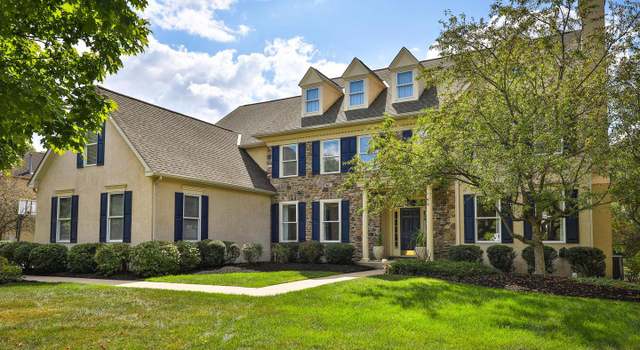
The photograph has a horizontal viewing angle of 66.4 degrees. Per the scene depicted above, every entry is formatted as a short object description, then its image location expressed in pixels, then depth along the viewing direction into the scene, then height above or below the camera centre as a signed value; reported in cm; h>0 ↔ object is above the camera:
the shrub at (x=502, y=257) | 1593 -129
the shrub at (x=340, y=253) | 1819 -133
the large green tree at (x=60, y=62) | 662 +255
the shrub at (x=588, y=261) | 1487 -133
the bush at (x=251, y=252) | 1881 -132
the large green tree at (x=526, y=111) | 1098 +253
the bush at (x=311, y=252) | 1905 -134
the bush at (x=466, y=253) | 1642 -120
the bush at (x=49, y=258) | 1608 -133
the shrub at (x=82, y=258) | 1556 -128
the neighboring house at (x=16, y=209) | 2795 +51
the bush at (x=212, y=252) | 1659 -119
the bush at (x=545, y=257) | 1538 -125
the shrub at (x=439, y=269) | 1259 -137
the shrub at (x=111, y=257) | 1486 -120
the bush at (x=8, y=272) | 1334 -150
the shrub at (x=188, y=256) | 1546 -121
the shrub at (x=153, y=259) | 1430 -122
